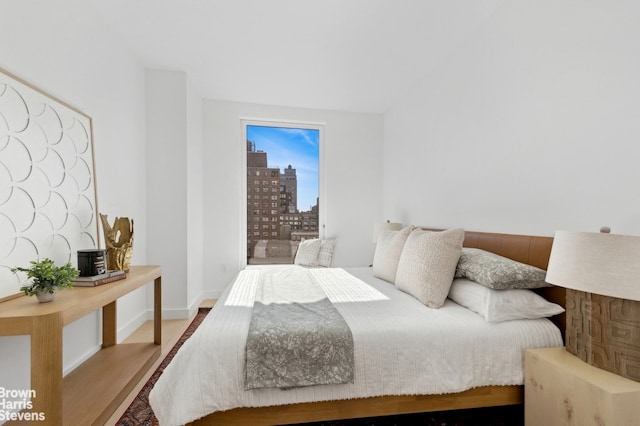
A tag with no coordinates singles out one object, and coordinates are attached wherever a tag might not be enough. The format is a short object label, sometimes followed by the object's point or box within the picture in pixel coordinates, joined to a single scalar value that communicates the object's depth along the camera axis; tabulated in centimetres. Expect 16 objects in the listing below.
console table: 116
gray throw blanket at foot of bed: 124
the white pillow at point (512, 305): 149
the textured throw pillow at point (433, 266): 171
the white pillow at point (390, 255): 234
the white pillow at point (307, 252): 408
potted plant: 134
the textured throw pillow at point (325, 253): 410
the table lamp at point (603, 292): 106
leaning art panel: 144
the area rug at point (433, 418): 154
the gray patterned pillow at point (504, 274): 152
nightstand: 103
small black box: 178
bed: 122
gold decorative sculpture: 212
